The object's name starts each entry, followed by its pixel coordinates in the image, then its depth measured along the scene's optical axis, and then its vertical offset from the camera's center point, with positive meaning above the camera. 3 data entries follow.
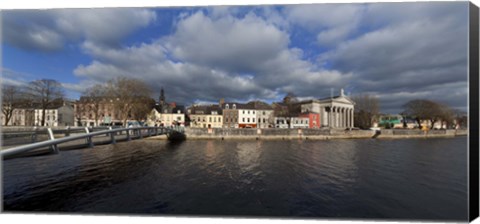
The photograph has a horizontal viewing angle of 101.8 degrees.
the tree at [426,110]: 38.57 +1.72
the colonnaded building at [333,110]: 49.59 +2.08
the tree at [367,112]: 45.66 +1.46
